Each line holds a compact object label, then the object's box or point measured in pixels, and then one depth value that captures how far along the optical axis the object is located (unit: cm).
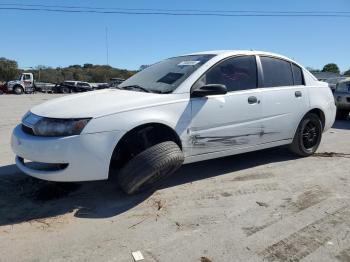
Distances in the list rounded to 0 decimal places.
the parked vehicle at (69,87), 4266
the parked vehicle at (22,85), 3672
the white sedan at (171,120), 388
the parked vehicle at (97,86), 4498
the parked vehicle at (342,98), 1136
